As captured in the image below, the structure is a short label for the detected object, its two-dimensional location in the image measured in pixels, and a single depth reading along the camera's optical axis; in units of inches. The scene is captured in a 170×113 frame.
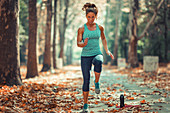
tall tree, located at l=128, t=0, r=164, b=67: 961.0
